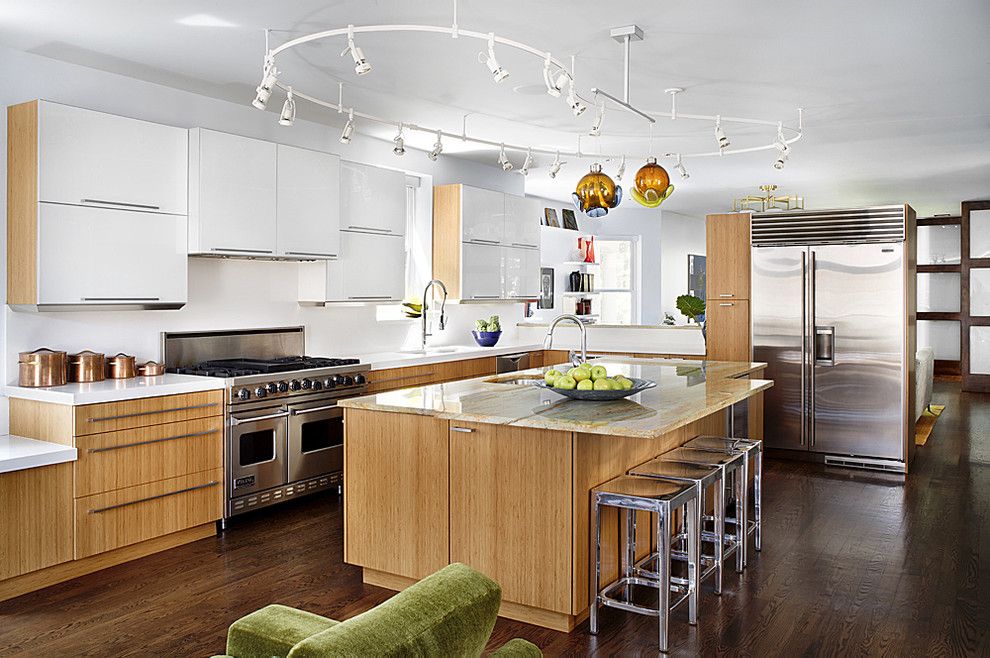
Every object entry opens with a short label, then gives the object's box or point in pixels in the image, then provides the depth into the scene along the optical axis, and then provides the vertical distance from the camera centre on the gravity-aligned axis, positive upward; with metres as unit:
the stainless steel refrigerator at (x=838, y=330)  6.18 -0.09
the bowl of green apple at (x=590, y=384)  3.52 -0.28
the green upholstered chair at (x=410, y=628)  1.32 -0.52
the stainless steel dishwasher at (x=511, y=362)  7.10 -0.39
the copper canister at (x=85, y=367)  4.33 -0.26
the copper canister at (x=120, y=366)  4.50 -0.26
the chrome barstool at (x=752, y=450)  4.01 -0.65
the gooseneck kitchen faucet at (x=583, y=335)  3.74 -0.08
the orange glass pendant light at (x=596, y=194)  4.16 +0.63
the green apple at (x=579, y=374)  3.62 -0.24
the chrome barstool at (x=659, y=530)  3.07 -0.82
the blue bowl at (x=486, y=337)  7.26 -0.16
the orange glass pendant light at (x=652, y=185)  4.14 +0.68
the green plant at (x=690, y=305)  7.35 +0.12
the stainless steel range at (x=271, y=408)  4.67 -0.54
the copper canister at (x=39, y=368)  4.14 -0.25
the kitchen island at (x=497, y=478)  3.16 -0.66
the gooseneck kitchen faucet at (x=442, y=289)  6.47 +0.22
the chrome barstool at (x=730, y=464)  3.70 -0.66
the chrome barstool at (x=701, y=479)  3.38 -0.66
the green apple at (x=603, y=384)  3.52 -0.28
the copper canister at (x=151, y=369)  4.67 -0.29
